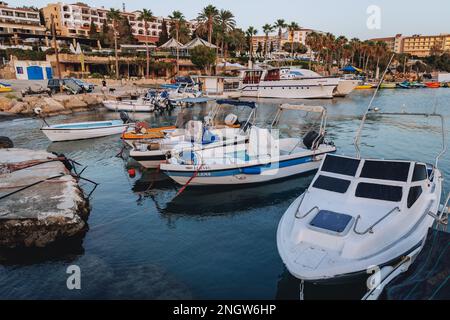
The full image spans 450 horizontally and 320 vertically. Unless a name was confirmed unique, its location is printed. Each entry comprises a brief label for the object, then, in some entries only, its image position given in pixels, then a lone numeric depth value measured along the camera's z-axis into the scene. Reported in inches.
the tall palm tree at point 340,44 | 3807.1
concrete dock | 409.4
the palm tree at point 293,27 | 3491.6
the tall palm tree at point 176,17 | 2766.2
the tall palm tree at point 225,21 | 3041.3
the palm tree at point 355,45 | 4082.7
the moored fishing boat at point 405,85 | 3095.5
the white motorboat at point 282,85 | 2117.5
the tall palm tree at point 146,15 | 2842.0
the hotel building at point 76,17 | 4042.8
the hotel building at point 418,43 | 6978.4
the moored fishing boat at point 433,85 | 3137.3
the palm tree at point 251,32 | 3390.3
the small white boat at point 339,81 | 2242.9
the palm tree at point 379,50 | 4097.4
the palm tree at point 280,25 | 3483.5
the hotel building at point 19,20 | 3668.8
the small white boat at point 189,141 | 671.8
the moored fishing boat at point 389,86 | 3125.0
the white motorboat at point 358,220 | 294.7
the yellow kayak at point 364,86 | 3010.6
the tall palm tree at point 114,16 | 2545.3
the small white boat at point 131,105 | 1509.6
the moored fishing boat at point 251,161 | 585.0
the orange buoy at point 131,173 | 687.7
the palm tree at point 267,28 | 3481.1
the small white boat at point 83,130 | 953.3
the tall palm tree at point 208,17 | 2775.6
